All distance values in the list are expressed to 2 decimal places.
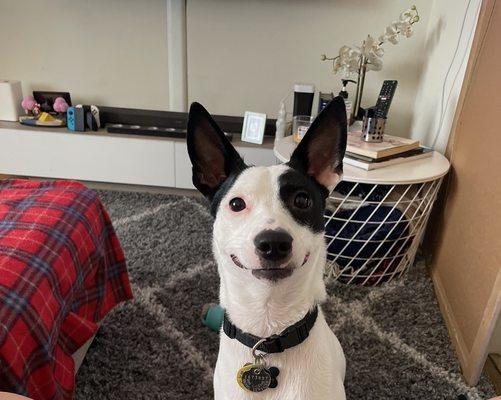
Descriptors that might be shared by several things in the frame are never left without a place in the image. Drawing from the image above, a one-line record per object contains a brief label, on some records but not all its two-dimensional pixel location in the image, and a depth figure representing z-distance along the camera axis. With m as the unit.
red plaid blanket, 0.91
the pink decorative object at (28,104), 2.68
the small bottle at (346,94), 2.15
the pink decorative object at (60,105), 2.68
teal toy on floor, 1.51
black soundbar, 2.58
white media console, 2.53
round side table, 1.71
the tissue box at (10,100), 2.63
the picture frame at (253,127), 2.48
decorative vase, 2.15
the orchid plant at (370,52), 2.07
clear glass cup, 2.03
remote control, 1.89
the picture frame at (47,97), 2.72
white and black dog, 0.79
